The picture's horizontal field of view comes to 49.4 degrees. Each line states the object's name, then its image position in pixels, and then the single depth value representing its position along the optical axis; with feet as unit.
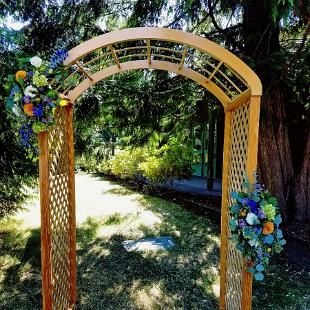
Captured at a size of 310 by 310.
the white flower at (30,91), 7.16
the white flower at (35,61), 7.21
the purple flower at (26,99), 7.19
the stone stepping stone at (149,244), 17.08
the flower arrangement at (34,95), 7.22
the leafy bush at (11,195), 17.76
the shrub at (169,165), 27.05
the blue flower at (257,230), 7.31
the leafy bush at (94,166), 38.65
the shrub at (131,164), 30.12
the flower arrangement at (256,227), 7.33
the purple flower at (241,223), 7.38
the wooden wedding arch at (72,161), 7.86
